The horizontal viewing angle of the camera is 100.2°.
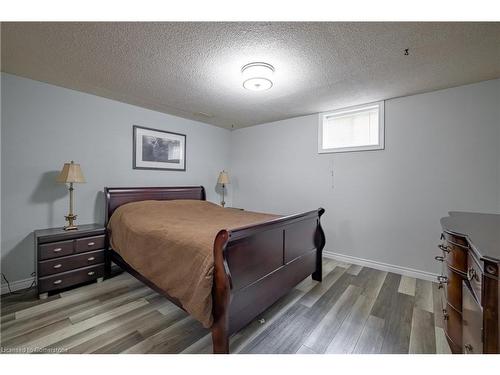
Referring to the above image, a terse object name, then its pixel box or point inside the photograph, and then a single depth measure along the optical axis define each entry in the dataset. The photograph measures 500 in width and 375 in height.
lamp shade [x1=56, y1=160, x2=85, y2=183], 2.29
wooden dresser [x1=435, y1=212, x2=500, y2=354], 0.87
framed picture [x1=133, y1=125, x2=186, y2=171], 3.19
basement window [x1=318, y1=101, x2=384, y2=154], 2.95
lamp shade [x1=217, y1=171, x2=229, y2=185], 4.08
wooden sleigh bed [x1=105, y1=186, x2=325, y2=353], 1.35
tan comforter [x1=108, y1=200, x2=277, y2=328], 1.41
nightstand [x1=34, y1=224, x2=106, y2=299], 2.10
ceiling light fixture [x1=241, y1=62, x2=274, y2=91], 1.93
